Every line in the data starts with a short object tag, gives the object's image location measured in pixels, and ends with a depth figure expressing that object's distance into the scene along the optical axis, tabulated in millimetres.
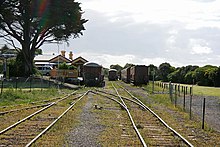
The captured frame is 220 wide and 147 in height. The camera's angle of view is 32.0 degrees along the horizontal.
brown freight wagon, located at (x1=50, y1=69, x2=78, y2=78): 48794
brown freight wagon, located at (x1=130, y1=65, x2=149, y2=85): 54094
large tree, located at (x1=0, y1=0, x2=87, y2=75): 43750
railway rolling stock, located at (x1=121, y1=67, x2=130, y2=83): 66438
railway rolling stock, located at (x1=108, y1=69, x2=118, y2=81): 85188
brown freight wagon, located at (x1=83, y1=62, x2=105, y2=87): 50062
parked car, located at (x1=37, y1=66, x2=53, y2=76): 73288
